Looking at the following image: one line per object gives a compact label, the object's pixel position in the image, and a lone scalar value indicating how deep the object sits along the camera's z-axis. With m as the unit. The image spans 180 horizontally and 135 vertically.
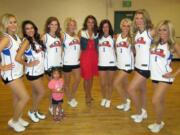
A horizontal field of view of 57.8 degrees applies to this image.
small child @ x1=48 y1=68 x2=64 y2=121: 2.50
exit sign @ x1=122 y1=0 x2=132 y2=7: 6.20
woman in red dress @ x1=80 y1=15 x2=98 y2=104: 2.82
